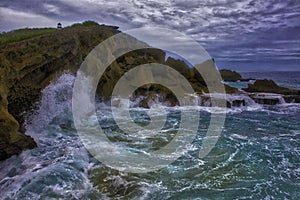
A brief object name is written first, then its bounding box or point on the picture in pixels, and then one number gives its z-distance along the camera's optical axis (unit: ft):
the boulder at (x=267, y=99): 61.26
